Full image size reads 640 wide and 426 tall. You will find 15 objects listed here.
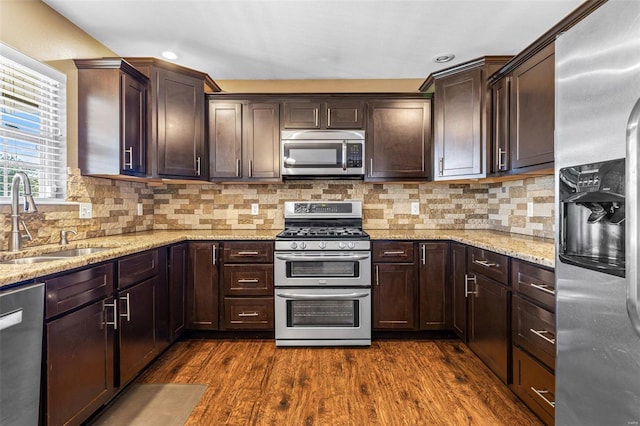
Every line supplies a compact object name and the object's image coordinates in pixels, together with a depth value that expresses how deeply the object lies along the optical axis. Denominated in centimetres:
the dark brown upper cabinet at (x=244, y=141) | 306
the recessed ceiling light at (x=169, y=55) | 281
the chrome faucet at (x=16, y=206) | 175
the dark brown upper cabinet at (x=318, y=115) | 306
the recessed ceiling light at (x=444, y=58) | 286
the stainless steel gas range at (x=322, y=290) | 266
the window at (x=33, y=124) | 188
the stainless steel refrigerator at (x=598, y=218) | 89
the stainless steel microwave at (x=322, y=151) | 304
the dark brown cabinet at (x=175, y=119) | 268
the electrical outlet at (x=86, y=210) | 237
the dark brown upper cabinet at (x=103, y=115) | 235
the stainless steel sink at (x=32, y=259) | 174
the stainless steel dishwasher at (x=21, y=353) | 112
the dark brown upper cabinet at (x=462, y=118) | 263
